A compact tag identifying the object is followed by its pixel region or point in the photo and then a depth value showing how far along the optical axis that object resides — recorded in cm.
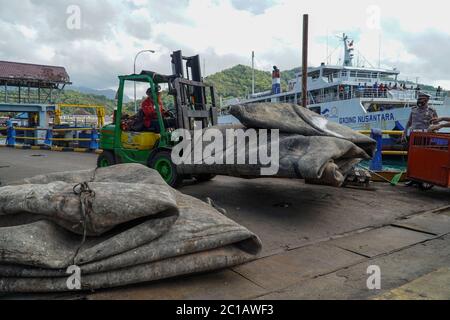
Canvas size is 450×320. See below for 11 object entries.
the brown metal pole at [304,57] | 1004
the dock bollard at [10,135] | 1877
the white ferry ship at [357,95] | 1853
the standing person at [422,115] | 721
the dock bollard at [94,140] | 1566
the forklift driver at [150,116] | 727
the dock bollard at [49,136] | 1757
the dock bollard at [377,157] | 789
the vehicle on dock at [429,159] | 589
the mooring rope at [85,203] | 281
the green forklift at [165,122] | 705
